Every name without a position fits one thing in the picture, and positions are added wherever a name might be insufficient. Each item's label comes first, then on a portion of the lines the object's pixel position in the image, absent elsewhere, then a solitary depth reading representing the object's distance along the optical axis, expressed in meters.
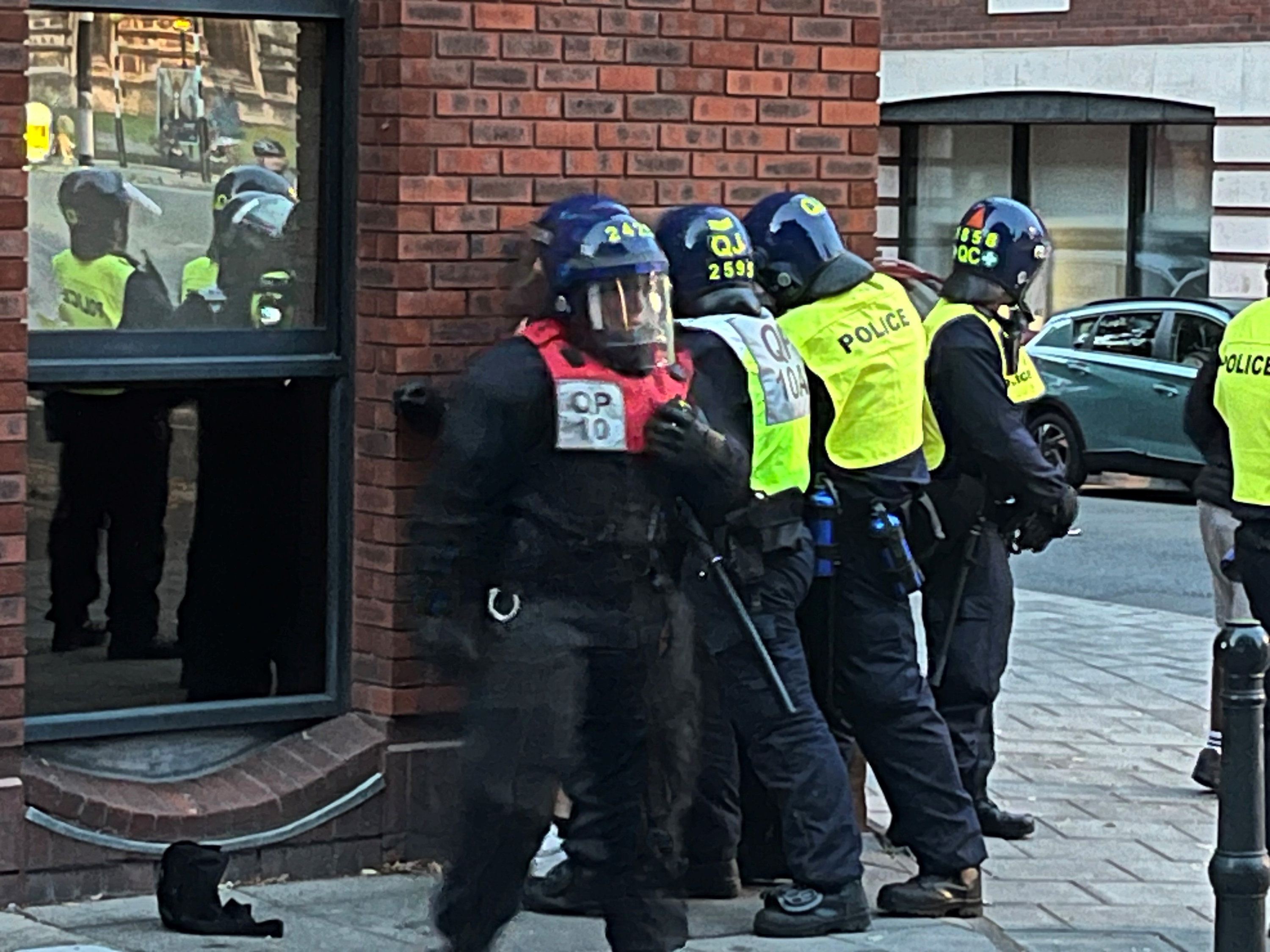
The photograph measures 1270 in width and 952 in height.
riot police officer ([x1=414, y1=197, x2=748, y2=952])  5.69
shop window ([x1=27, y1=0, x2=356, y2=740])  6.94
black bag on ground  6.60
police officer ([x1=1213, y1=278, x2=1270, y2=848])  7.48
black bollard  5.63
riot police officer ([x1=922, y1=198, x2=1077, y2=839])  7.70
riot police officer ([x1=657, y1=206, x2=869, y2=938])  6.66
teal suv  18.94
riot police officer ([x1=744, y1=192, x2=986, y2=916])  7.14
